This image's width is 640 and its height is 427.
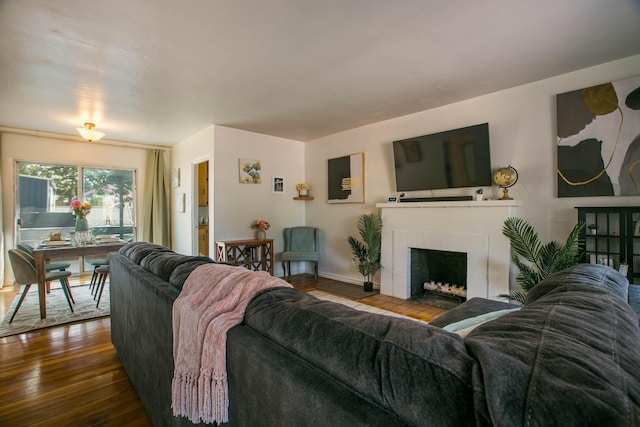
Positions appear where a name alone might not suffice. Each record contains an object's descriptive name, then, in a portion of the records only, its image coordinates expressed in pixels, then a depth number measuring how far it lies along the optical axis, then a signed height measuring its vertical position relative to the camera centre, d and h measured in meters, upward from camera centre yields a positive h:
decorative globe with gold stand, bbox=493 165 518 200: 2.98 +0.34
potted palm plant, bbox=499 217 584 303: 2.54 -0.39
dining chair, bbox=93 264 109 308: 3.56 -0.73
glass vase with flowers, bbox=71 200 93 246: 3.74 -0.09
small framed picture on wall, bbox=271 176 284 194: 5.06 +0.51
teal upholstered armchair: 5.06 -0.48
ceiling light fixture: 3.96 +1.13
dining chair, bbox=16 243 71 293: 3.34 -0.65
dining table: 3.04 -0.41
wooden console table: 4.26 -0.62
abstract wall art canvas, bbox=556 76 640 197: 2.44 +0.63
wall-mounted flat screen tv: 3.24 +0.63
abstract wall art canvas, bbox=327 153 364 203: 4.55 +0.55
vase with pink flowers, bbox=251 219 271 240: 4.68 -0.23
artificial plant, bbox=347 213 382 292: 4.13 -0.52
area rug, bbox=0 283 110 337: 2.96 -1.13
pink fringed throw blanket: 0.89 -0.40
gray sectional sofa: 0.39 -0.27
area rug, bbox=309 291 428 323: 3.34 -1.14
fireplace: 3.05 -0.31
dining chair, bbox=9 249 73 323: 3.01 -0.58
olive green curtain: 5.66 +0.19
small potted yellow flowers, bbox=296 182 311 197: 5.29 +0.45
